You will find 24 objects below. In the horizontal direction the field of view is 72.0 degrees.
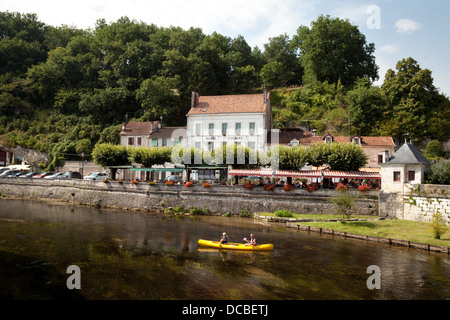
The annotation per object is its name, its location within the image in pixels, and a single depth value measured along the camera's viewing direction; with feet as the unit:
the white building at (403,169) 87.40
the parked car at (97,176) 141.68
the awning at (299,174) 107.05
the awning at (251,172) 110.93
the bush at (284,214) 97.41
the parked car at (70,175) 145.24
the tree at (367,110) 156.35
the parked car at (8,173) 153.95
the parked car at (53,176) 142.26
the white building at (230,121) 143.95
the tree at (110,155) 129.70
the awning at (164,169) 126.77
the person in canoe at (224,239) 65.98
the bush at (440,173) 85.46
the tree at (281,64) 228.02
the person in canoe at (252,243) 64.90
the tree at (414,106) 146.30
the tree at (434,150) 139.33
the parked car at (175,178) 133.74
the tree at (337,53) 193.47
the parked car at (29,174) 150.98
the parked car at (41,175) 145.74
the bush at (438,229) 69.41
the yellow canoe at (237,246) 64.59
